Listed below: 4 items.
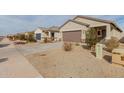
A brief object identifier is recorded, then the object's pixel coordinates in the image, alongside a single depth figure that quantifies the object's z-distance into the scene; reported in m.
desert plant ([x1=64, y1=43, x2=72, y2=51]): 4.70
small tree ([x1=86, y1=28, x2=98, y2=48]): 4.75
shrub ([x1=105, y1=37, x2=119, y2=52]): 4.32
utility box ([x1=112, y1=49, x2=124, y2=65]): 3.91
